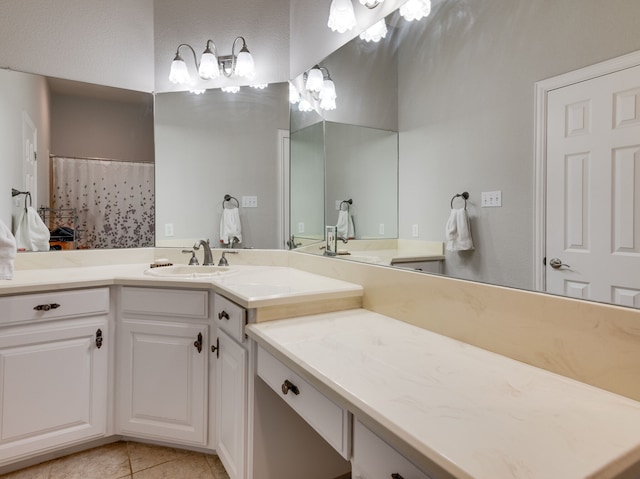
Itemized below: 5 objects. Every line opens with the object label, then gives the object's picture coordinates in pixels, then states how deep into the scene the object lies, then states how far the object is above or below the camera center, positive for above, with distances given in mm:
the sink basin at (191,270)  2027 -223
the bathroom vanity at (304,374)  615 -333
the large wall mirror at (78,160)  2023 +416
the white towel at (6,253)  1477 -91
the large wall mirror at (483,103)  845 +381
